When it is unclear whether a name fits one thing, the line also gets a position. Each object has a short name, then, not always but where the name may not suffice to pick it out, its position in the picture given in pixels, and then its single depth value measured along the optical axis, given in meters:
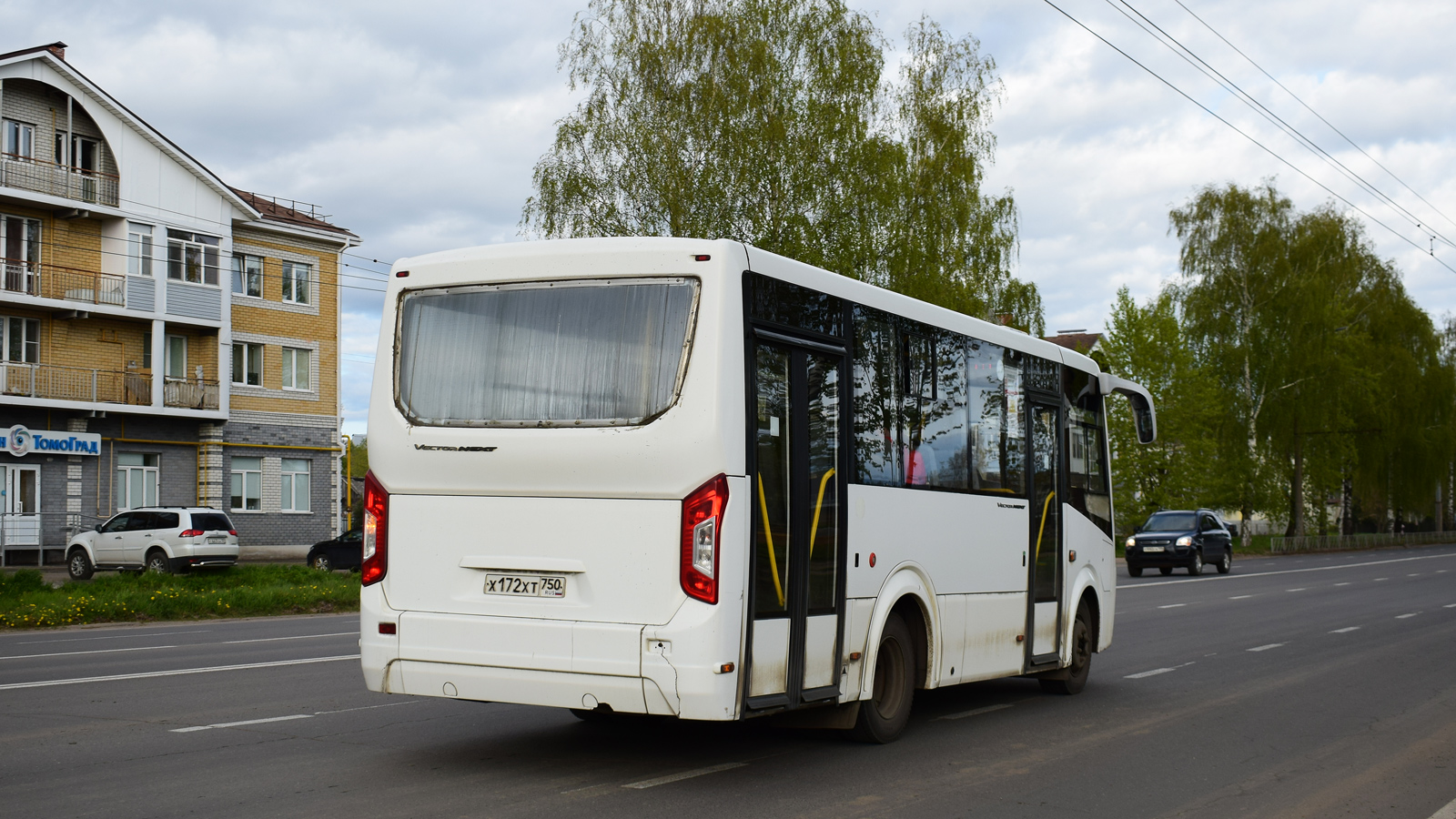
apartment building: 38.22
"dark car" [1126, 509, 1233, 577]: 35.56
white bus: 6.88
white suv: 31.67
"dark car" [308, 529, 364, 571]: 36.44
